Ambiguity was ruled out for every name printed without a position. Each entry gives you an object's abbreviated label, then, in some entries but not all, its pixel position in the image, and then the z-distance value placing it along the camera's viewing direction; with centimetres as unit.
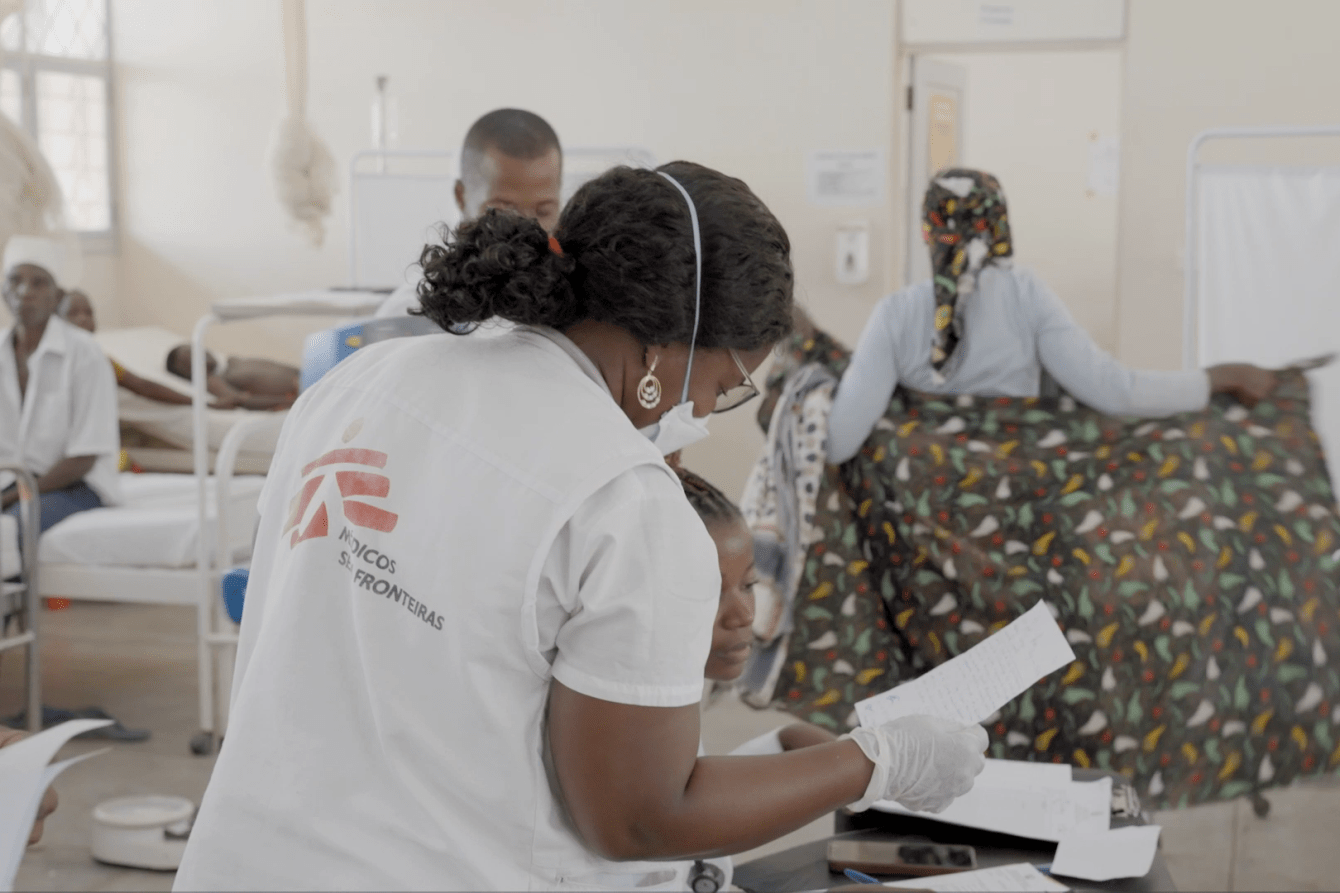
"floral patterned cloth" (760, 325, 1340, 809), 280
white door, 599
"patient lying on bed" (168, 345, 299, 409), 550
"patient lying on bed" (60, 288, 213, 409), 568
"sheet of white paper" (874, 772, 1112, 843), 158
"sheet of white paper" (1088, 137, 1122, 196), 883
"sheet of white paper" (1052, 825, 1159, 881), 145
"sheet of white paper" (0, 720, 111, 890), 117
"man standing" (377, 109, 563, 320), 264
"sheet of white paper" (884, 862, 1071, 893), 136
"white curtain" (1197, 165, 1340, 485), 350
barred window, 649
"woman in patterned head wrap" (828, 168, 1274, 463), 320
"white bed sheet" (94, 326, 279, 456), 563
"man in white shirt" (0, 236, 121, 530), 414
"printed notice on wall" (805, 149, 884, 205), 583
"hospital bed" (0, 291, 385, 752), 371
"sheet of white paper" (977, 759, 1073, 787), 170
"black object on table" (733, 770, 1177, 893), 149
